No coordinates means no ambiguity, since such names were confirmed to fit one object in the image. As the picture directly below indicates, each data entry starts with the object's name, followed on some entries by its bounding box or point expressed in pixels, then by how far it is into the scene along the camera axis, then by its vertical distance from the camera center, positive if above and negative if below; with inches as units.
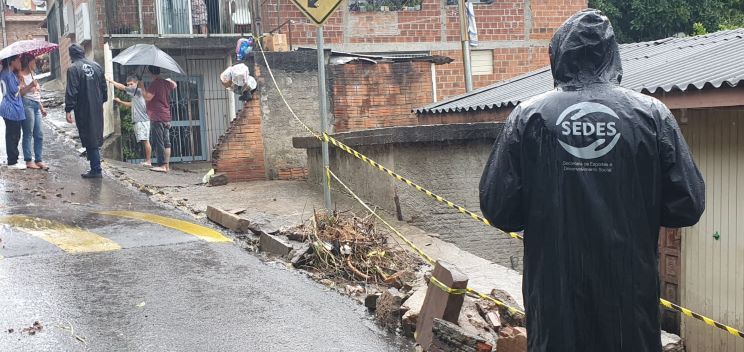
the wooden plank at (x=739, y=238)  282.0 -56.2
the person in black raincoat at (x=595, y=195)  122.0 -17.0
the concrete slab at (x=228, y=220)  327.3 -51.3
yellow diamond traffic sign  301.4 +31.9
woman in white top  447.2 -4.6
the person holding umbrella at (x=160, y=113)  523.8 -9.1
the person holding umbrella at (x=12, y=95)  437.1 +4.9
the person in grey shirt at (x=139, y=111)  532.4 -7.4
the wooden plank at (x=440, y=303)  197.0 -52.8
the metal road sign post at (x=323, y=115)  301.9 -8.5
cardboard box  499.4 +32.5
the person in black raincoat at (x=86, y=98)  437.4 +2.1
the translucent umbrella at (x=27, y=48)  430.0 +29.7
